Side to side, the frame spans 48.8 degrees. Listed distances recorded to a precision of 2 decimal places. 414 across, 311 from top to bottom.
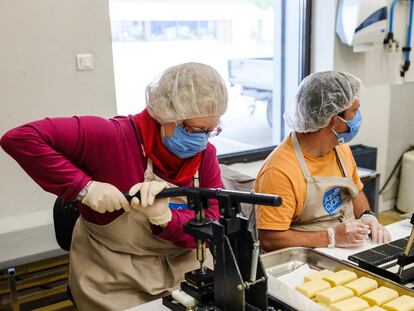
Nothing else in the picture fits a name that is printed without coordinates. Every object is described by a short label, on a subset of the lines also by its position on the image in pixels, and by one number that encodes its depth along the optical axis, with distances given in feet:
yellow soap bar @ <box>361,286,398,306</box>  3.71
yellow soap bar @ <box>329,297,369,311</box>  3.64
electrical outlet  8.06
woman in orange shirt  5.23
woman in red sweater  4.47
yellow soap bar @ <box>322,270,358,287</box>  4.00
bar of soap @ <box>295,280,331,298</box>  3.87
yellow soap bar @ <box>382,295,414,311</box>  3.60
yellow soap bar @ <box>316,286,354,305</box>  3.75
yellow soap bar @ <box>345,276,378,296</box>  3.86
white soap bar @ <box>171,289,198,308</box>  3.52
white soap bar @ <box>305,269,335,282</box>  4.12
